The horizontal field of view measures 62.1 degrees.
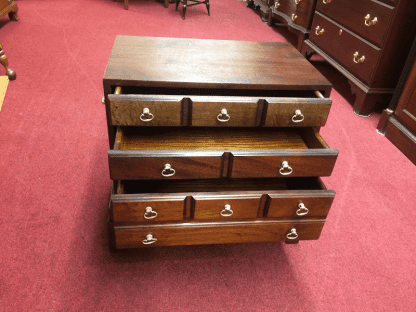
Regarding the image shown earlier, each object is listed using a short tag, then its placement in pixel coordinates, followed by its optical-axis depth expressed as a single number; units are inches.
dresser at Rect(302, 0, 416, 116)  67.9
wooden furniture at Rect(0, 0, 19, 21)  105.4
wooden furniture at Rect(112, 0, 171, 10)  138.9
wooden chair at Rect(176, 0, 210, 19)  133.4
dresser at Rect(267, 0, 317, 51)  100.7
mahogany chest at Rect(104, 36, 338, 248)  36.3
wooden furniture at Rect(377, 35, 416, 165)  64.1
